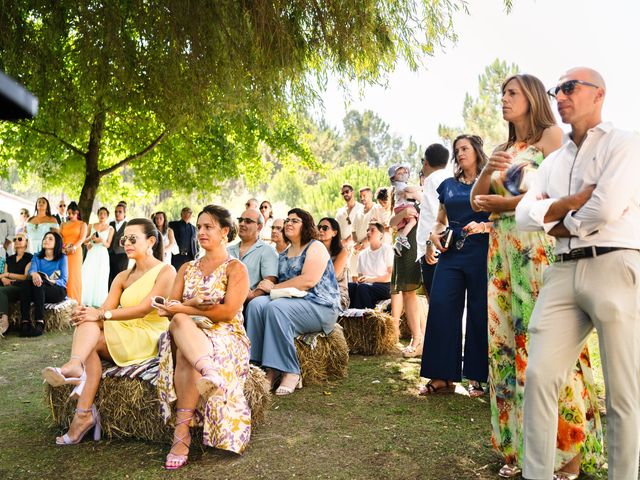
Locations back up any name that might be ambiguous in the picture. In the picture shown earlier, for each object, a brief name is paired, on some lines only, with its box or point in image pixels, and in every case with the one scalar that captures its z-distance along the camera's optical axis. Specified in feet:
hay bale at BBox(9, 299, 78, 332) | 31.27
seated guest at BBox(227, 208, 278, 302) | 21.02
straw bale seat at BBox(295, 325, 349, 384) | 19.75
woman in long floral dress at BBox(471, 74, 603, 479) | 11.35
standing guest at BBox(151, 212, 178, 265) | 42.14
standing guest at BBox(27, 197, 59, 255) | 39.73
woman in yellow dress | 14.30
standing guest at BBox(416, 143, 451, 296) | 19.74
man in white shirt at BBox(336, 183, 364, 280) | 35.40
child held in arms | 23.86
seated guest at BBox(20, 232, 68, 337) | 30.55
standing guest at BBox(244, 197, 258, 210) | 36.58
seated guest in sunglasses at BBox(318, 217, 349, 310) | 23.57
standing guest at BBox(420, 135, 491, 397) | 16.58
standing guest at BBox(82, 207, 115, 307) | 41.37
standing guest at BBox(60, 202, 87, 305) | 37.68
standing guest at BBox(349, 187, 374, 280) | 32.68
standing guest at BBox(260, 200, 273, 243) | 43.19
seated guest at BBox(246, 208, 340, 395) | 19.12
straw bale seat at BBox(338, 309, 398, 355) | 24.53
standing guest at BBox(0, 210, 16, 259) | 42.64
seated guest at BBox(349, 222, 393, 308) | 27.89
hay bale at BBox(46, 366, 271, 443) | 14.16
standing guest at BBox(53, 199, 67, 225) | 49.80
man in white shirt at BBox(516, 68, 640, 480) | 9.01
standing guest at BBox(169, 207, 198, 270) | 45.60
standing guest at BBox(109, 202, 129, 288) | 42.49
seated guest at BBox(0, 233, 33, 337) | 30.53
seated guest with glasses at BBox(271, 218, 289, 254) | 26.16
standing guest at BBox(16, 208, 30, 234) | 53.78
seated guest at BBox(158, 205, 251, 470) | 13.21
